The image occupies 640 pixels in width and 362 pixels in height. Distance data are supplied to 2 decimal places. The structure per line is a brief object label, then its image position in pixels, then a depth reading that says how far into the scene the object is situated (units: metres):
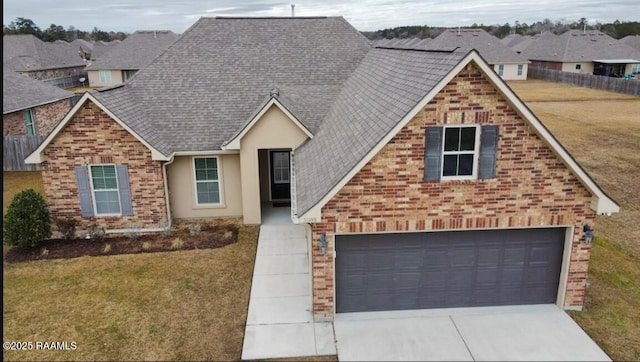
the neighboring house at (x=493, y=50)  64.94
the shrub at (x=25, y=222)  14.34
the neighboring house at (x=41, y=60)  55.00
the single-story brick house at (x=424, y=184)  9.59
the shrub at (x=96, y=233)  15.52
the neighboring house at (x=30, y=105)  24.55
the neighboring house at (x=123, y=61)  60.22
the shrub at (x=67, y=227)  15.27
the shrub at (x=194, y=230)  15.77
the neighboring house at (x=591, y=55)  64.75
